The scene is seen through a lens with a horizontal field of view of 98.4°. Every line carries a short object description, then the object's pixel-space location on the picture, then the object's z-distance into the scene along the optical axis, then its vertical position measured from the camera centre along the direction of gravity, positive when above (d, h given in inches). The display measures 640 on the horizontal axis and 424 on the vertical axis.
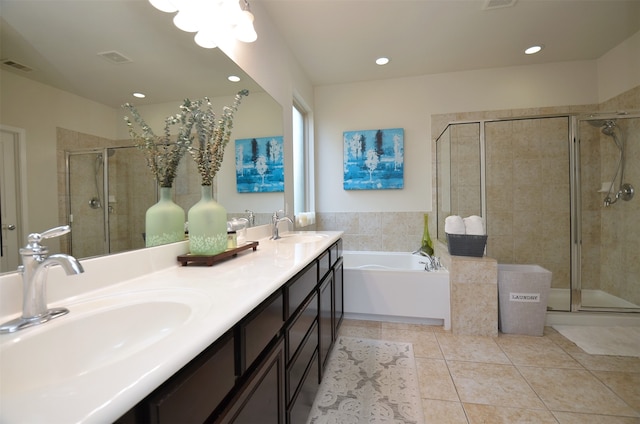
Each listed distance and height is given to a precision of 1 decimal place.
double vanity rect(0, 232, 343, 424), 14.9 -10.0
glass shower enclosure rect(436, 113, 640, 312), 98.8 +3.2
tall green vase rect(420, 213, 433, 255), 120.6 -16.2
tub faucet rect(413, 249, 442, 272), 96.6 -21.8
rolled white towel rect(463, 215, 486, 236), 90.7 -7.4
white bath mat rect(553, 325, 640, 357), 74.9 -40.4
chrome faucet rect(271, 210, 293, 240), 80.9 -4.3
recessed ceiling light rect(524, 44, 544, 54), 105.3 +59.4
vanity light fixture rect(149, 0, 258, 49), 49.2 +39.1
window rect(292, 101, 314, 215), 122.6 +21.3
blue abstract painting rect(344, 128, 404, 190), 128.3 +22.0
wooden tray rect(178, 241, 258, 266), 44.7 -8.1
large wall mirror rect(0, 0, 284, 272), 26.8 +12.5
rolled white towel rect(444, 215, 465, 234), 92.7 -7.1
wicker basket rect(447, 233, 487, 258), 90.0 -13.5
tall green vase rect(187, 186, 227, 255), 46.4 -3.1
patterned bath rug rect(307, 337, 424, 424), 54.4 -41.2
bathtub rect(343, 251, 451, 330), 91.4 -31.0
